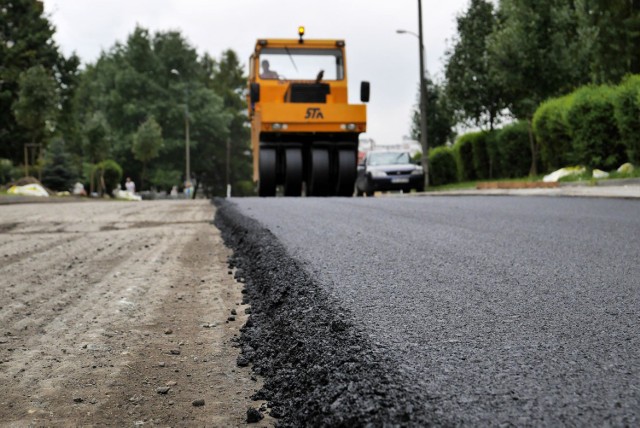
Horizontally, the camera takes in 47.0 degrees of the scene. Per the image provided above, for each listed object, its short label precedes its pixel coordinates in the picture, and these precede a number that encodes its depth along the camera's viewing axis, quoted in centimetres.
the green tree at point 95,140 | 3822
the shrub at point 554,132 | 1862
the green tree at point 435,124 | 3597
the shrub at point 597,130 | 1716
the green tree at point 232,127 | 6931
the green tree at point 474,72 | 2773
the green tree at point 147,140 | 4612
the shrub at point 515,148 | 2369
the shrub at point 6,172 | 3841
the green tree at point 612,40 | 2266
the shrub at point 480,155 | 2714
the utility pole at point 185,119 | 4895
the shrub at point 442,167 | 3100
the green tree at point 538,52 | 2362
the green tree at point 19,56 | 4141
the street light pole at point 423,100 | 2759
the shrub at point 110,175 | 3725
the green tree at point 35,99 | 3200
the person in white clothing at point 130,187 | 3900
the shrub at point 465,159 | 2856
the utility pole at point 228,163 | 6604
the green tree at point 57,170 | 3309
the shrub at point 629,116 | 1573
